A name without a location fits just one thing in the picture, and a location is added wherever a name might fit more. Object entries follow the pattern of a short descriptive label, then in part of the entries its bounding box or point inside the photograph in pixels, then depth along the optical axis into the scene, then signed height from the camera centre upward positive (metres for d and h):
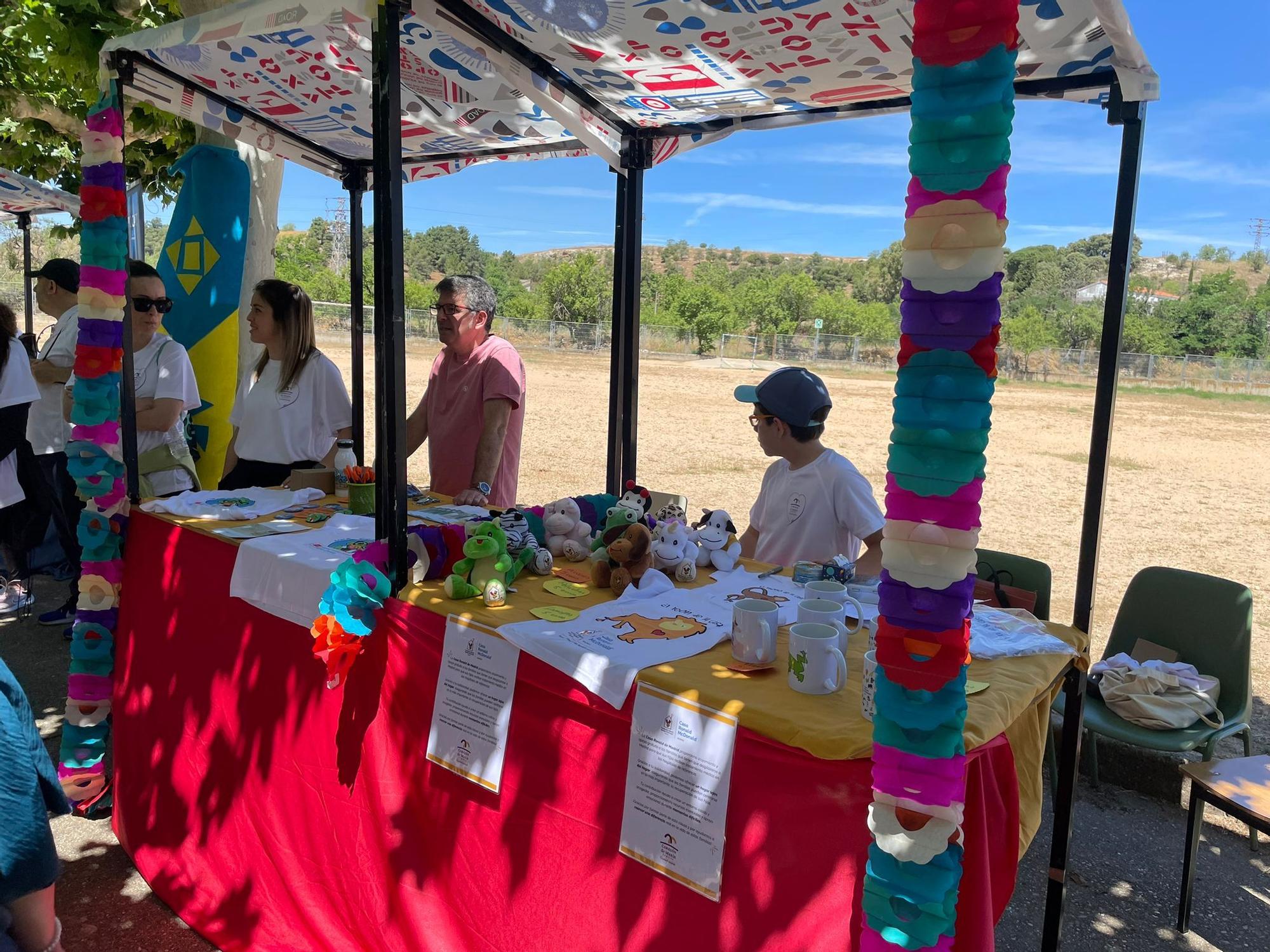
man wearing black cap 4.57 -0.31
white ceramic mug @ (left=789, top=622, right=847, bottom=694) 1.59 -0.55
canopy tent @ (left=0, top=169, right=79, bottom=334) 8.11 +1.49
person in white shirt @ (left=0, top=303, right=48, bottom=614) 3.88 -0.65
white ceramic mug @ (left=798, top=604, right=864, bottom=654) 1.74 -0.51
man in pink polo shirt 3.57 -0.19
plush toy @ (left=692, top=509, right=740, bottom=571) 2.48 -0.51
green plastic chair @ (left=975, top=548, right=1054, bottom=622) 3.19 -0.73
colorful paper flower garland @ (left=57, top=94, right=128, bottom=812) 2.99 -0.39
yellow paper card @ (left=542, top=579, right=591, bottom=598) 2.22 -0.59
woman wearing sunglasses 3.46 -0.15
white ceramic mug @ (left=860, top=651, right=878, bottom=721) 1.48 -0.54
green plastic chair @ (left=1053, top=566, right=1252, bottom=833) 3.08 -0.97
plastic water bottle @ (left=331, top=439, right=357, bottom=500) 3.53 -0.45
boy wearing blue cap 2.67 -0.36
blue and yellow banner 5.18 +0.48
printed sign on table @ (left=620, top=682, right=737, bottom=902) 1.49 -0.76
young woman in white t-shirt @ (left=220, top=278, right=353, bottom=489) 3.54 -0.19
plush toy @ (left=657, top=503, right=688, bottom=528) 2.79 -0.48
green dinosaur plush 2.10 -0.53
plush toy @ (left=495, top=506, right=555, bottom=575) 2.36 -0.51
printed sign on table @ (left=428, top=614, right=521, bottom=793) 1.86 -0.77
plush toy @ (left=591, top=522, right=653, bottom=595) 2.23 -0.52
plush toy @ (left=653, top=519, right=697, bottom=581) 2.35 -0.51
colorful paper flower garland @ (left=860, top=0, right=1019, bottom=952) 1.12 -0.11
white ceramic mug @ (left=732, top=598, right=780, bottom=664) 1.73 -0.53
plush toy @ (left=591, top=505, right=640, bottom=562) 2.38 -0.45
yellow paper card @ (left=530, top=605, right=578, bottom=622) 1.98 -0.59
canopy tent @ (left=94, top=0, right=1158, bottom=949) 2.12 +0.91
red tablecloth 1.42 -1.01
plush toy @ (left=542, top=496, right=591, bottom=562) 2.56 -0.51
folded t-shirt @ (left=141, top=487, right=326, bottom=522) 2.94 -0.55
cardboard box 3.44 -0.51
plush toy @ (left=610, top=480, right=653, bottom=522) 2.47 -0.40
